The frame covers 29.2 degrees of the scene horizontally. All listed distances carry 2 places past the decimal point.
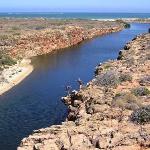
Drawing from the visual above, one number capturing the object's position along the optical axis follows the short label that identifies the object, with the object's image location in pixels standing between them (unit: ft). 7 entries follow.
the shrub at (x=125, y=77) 80.86
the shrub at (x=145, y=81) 77.01
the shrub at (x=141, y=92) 69.59
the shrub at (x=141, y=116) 57.40
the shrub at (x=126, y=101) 63.29
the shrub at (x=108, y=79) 78.12
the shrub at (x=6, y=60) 140.48
